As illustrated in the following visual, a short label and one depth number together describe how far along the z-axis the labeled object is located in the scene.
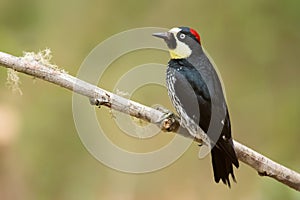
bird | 5.41
